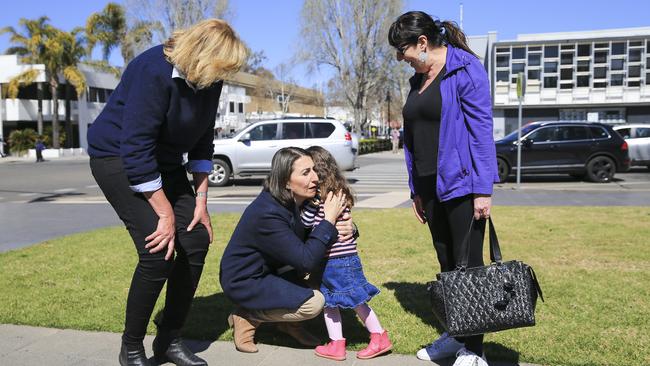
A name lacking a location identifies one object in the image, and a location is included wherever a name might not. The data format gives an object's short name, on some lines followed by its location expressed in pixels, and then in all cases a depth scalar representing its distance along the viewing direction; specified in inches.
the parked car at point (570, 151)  615.8
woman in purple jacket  125.8
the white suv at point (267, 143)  639.8
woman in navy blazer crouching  138.9
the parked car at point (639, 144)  751.1
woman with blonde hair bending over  118.0
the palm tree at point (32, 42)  1740.9
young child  143.6
